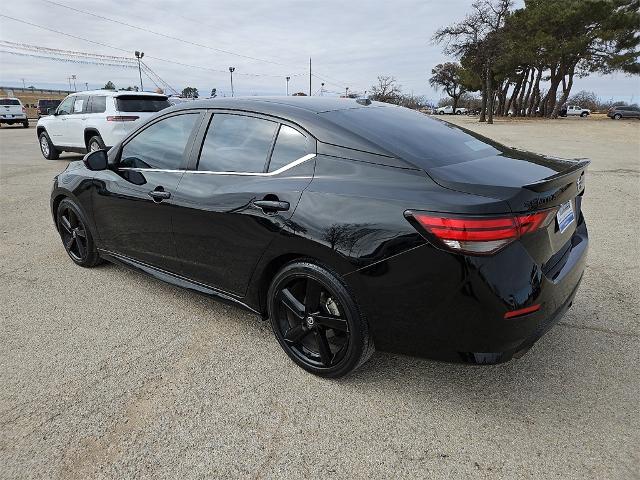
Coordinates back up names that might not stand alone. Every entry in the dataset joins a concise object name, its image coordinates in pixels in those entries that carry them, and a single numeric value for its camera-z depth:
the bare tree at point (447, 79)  66.94
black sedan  2.07
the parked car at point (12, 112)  26.19
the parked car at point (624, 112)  45.03
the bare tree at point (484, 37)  31.61
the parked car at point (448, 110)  77.50
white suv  10.45
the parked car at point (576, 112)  59.95
